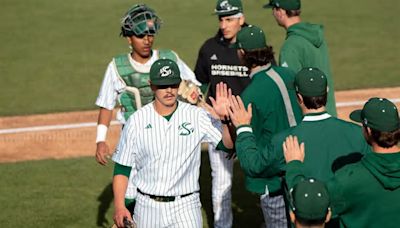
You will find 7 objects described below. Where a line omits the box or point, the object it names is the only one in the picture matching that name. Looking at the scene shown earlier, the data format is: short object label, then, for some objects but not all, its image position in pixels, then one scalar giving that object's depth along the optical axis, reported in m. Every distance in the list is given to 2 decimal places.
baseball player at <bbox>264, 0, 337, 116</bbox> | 16.67
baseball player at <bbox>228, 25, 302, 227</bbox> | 13.75
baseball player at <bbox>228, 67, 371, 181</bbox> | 11.79
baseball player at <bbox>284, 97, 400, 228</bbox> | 10.43
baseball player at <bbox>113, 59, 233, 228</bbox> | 13.27
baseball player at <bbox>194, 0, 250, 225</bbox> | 17.34
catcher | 15.59
